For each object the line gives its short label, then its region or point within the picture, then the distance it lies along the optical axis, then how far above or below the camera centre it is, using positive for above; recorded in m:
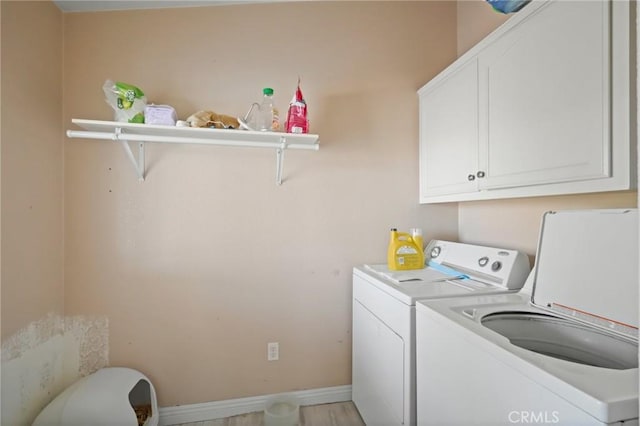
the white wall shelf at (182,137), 1.56 +0.44
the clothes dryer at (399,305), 1.33 -0.50
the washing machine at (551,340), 0.69 -0.41
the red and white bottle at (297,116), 1.72 +0.56
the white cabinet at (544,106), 0.92 +0.42
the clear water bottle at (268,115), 1.75 +0.59
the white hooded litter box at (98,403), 1.42 -0.98
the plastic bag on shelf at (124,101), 1.58 +0.61
